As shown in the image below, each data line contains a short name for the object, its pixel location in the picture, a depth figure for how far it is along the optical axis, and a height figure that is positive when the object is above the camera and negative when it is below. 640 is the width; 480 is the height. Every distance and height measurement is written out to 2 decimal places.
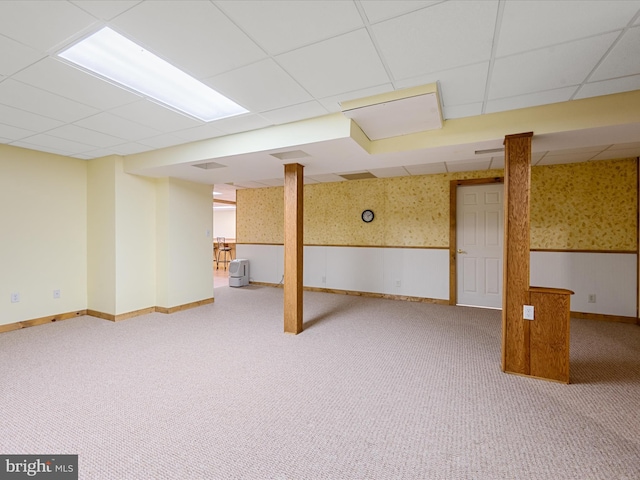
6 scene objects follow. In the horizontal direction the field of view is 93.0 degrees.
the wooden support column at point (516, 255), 2.61 -0.17
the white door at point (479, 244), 4.96 -0.15
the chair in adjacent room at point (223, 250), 10.77 -0.51
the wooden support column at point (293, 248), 3.71 -0.16
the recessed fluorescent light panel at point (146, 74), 1.93 +1.21
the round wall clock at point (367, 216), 6.00 +0.39
